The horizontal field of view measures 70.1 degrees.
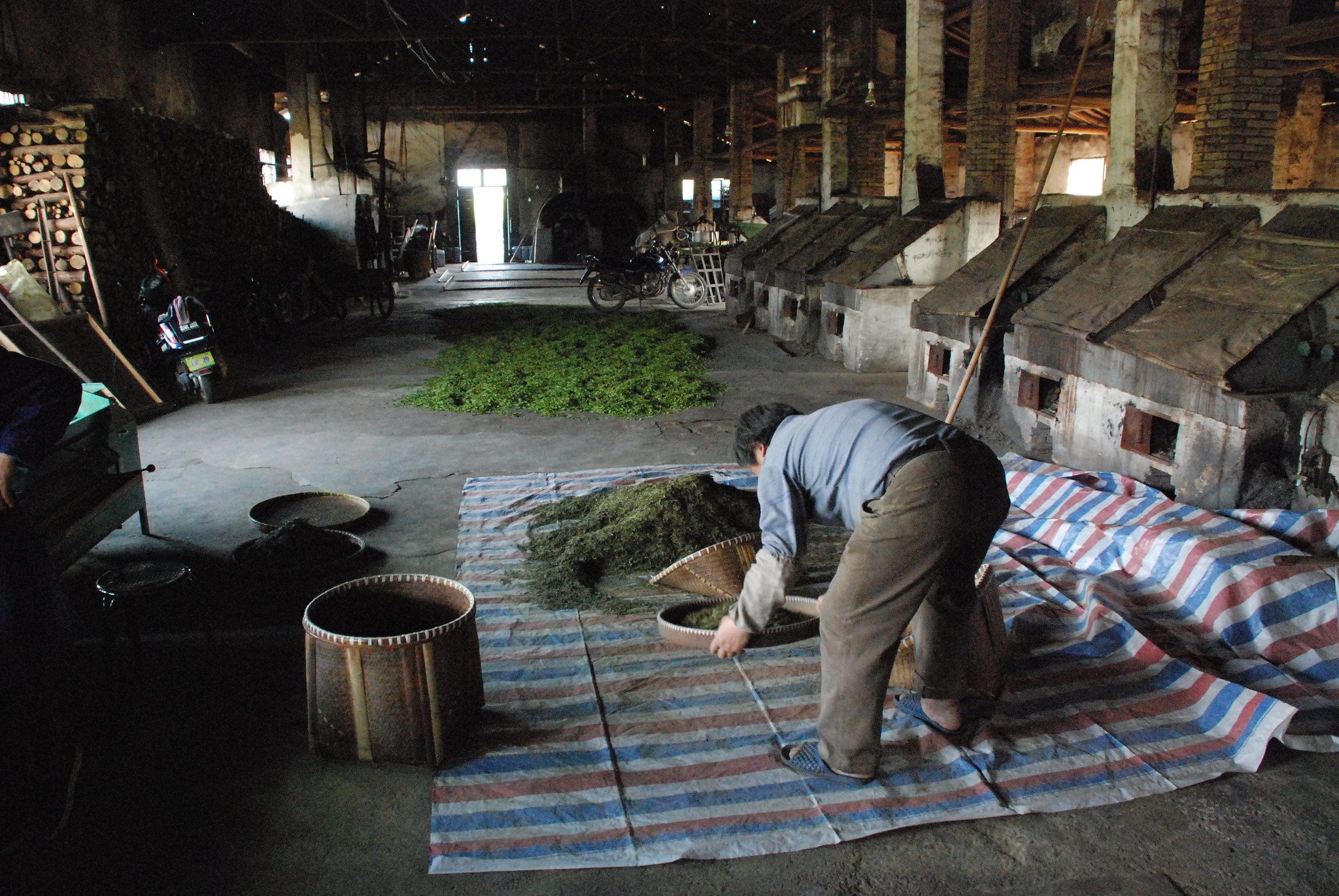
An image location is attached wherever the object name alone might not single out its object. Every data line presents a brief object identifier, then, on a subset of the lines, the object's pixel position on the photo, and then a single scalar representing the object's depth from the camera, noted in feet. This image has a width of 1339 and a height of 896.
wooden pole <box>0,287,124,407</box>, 23.91
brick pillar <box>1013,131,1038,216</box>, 76.74
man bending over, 9.20
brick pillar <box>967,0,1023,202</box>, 35.78
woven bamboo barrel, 9.82
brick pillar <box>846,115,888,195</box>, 45.19
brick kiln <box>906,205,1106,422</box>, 24.67
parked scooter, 29.12
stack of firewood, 30.86
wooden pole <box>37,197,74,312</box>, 30.27
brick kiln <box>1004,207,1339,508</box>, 16.11
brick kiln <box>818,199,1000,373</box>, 33.27
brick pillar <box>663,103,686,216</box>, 88.89
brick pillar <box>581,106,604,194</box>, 88.14
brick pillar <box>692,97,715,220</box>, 74.28
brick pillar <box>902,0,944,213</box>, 35.86
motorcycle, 54.24
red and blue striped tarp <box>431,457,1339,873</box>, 9.32
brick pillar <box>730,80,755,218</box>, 66.59
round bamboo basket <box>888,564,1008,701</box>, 10.87
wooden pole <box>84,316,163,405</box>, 26.63
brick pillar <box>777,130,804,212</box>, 56.08
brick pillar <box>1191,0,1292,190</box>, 25.38
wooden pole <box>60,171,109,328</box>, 30.73
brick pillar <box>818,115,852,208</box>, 45.47
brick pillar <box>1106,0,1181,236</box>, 23.95
